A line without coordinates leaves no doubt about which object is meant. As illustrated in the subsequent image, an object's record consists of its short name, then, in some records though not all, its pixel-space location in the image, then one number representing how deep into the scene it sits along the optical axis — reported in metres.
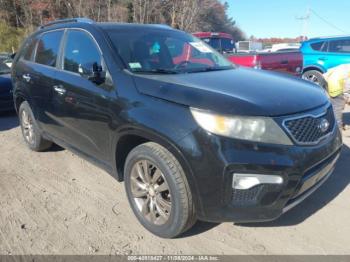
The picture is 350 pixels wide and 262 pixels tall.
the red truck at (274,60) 8.52
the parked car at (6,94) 7.60
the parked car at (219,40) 13.31
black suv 2.46
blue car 9.34
